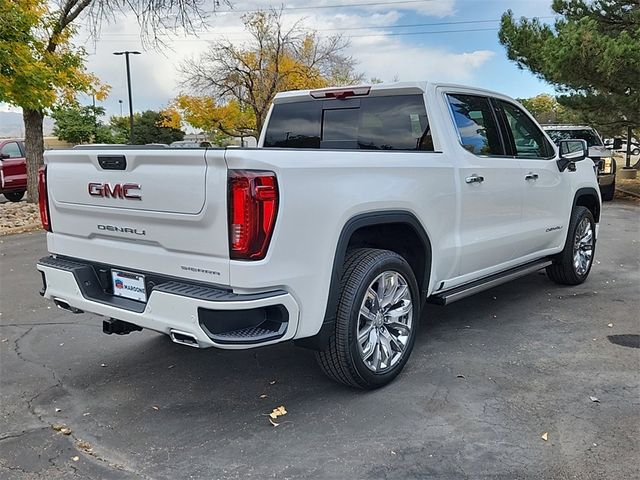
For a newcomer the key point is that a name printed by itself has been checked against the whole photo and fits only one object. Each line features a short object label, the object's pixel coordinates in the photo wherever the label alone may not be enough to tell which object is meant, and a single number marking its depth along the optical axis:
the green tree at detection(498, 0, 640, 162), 12.82
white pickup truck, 3.02
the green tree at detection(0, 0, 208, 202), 10.06
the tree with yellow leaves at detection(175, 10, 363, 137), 25.45
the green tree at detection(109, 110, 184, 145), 44.44
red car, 15.56
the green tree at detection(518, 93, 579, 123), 59.55
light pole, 36.61
